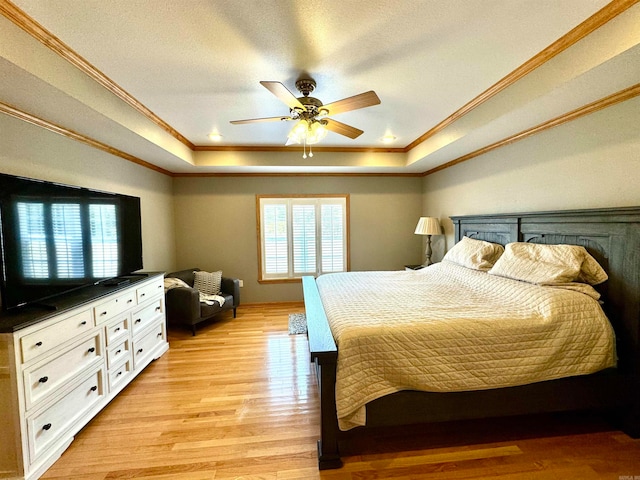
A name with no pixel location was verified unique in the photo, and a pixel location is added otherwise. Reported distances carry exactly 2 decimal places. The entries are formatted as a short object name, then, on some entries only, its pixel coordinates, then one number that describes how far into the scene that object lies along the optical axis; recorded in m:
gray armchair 3.42
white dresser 1.46
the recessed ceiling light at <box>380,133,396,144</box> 3.49
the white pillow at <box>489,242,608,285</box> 1.95
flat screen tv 1.63
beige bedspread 1.60
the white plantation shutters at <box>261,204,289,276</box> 4.67
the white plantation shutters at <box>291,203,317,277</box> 4.71
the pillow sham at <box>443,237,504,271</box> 2.77
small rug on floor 3.59
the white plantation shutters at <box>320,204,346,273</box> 4.78
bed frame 1.60
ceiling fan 1.86
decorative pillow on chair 4.01
